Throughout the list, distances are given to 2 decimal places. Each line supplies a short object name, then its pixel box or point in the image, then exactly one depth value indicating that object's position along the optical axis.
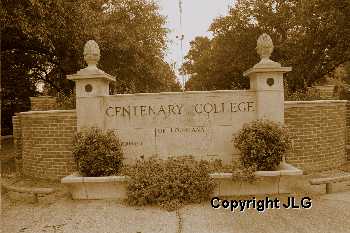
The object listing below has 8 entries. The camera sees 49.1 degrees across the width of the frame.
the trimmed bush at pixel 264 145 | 7.19
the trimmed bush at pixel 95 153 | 7.27
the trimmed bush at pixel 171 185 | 6.76
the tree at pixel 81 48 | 12.81
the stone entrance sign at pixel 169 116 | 8.09
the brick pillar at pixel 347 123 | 12.04
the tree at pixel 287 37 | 16.50
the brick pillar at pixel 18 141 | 10.89
